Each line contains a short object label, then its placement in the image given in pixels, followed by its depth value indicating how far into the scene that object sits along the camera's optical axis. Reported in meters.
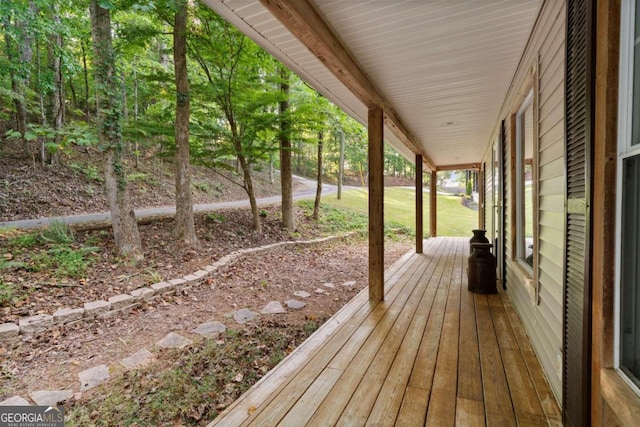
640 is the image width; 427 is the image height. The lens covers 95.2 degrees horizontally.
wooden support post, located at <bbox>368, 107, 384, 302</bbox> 3.39
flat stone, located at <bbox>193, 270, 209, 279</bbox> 4.48
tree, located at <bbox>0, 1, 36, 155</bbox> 5.45
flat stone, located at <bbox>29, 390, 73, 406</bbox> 2.13
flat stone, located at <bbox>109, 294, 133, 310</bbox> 3.49
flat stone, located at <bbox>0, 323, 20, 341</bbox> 2.76
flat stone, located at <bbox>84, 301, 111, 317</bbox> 3.29
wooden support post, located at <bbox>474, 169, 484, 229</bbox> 8.10
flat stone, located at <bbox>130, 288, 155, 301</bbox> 3.69
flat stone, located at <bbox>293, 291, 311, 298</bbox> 4.38
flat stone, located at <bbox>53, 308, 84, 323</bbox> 3.11
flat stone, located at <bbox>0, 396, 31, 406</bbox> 2.10
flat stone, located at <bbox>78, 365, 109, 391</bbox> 2.31
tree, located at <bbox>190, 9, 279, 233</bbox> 6.09
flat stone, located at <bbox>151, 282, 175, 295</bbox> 3.91
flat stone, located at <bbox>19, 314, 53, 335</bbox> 2.90
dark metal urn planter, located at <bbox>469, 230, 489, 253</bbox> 4.25
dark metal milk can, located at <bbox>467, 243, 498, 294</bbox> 3.73
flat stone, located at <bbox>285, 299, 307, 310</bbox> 3.94
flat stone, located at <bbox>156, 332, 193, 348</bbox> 2.88
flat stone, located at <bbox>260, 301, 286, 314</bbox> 3.75
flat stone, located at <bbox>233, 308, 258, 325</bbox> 3.47
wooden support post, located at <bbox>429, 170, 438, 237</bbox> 9.30
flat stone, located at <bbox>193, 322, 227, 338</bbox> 3.11
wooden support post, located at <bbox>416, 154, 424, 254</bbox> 6.56
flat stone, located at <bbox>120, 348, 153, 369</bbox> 2.57
